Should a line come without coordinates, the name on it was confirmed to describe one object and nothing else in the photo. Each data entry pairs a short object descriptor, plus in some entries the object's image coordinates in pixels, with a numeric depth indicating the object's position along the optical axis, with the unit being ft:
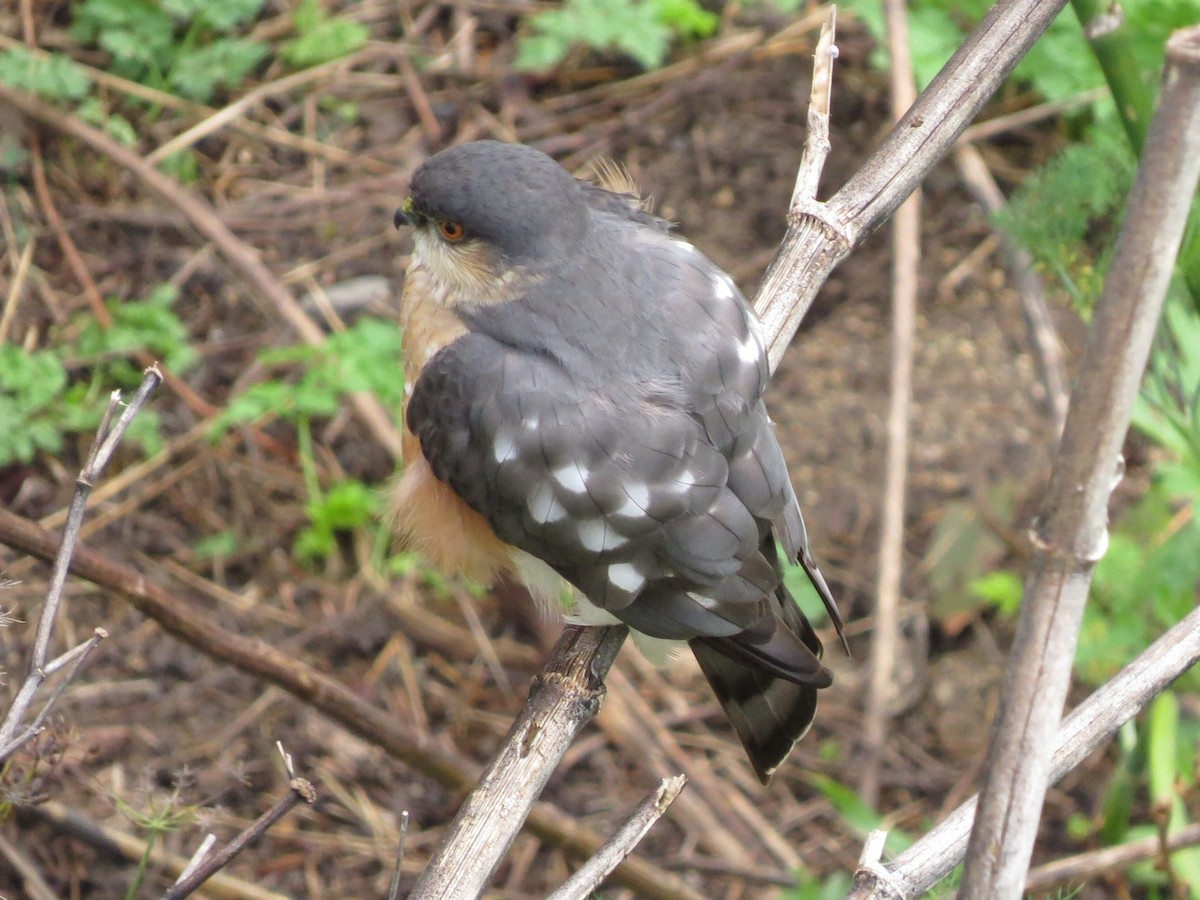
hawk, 17.62
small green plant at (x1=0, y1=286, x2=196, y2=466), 27.84
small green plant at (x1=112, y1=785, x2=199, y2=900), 14.53
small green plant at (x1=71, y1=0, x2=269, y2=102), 33.09
